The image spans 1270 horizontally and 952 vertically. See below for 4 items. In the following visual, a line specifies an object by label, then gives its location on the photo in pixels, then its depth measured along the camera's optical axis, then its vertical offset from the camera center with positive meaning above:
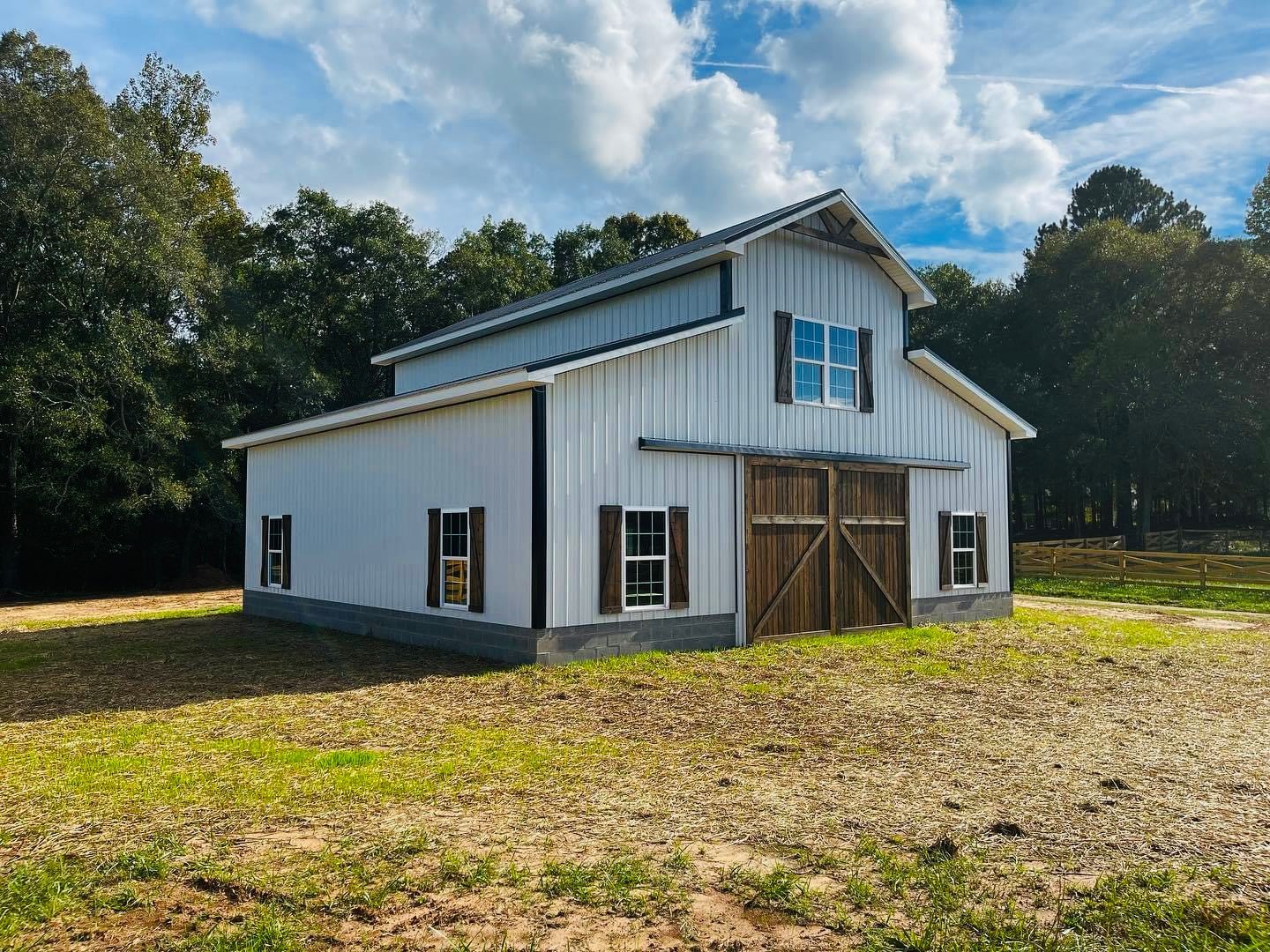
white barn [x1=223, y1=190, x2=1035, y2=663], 12.28 +0.82
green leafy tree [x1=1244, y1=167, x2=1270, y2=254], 39.22 +13.64
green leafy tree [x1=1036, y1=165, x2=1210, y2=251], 54.31 +19.96
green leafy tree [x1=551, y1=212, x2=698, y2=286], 39.12 +12.40
